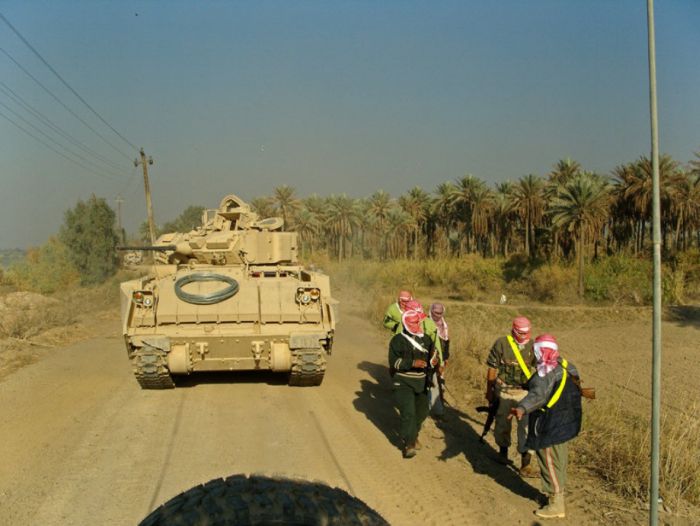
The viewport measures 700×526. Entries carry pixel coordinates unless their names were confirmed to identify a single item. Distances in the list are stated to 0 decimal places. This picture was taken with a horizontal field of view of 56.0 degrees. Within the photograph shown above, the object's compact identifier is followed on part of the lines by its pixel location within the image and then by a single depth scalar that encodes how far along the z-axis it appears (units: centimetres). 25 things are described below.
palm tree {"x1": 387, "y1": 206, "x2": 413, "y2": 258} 5669
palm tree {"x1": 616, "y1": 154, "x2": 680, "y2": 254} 3478
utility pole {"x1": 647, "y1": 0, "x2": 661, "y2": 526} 368
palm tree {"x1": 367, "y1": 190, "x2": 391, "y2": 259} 5862
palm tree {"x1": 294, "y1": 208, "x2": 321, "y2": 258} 5631
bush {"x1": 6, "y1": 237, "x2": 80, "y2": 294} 2814
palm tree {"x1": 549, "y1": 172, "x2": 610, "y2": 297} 3362
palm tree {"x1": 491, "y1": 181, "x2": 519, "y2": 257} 4733
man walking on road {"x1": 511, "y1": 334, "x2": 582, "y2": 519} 525
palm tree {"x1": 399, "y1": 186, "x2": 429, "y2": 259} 5706
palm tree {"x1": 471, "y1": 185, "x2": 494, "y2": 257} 5003
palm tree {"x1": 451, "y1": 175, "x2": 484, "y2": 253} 5044
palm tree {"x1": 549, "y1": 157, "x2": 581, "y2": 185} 4769
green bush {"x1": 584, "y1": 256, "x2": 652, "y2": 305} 2952
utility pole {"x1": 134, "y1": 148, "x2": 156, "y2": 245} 3253
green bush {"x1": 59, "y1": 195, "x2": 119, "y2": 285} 3816
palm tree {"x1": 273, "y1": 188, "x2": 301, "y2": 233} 5441
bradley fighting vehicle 927
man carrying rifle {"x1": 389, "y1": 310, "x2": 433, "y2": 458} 669
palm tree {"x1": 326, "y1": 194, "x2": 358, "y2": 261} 5916
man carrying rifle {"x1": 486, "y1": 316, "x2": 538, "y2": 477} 641
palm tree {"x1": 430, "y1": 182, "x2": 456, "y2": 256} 5312
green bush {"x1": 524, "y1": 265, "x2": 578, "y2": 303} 3247
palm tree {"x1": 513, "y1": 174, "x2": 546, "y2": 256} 4394
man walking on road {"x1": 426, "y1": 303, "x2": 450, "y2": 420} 832
